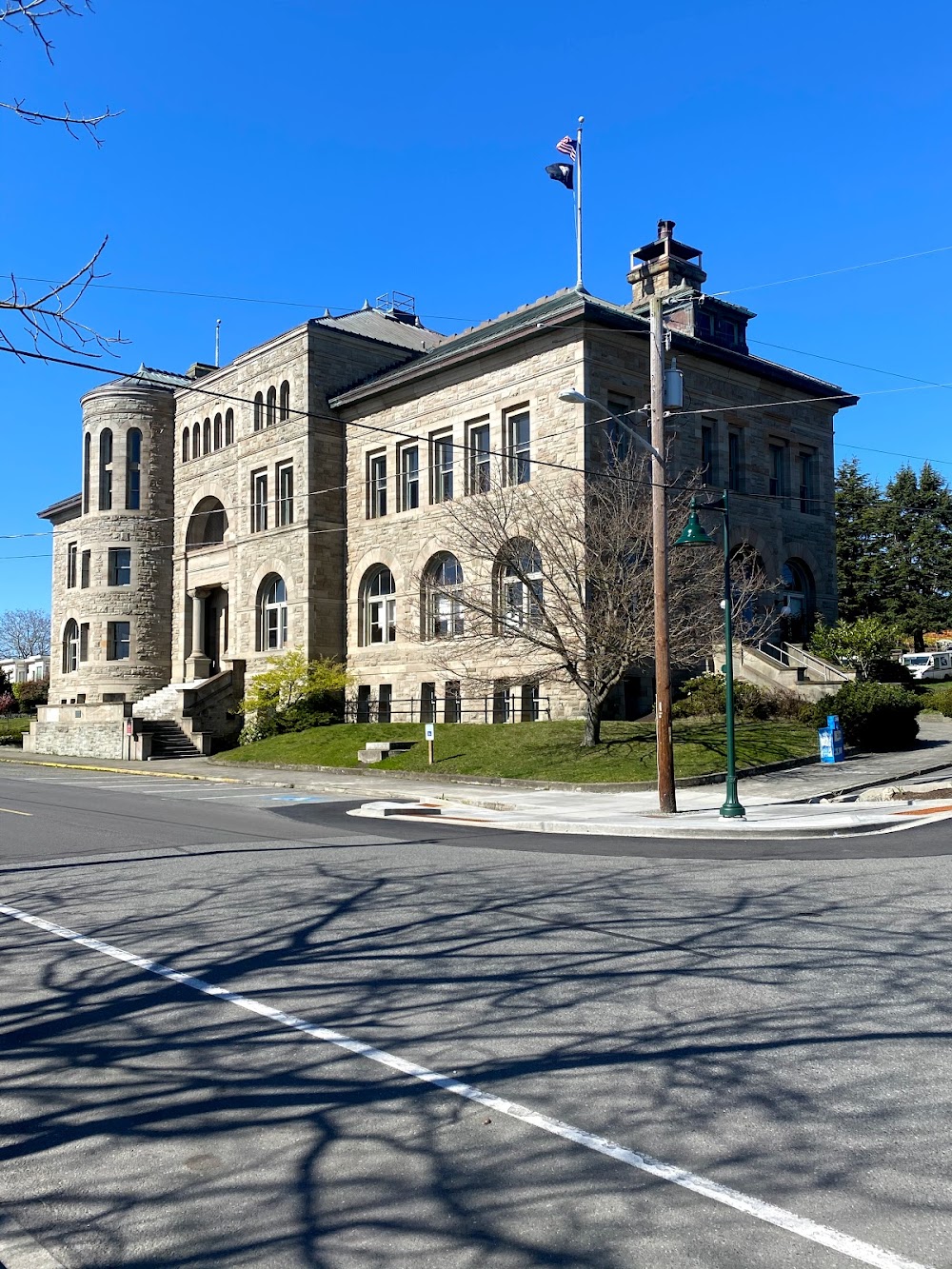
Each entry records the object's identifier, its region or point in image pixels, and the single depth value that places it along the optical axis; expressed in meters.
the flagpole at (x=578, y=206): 32.81
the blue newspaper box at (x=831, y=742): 26.09
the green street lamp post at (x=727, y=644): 18.36
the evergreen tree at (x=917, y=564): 61.66
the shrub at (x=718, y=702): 31.08
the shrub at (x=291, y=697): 40.28
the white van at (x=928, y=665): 49.38
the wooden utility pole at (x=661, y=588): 19.47
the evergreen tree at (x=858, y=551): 62.72
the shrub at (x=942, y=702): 35.09
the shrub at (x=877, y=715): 27.81
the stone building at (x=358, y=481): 36.81
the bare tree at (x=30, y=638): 138.38
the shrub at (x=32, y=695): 67.31
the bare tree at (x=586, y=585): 27.05
